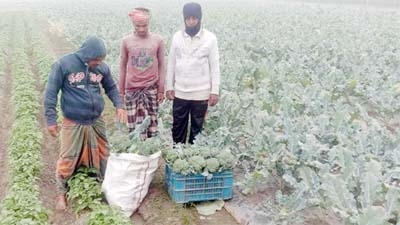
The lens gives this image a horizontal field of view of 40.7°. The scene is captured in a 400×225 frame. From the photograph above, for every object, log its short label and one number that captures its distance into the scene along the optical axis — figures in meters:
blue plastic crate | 5.12
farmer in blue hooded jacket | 5.05
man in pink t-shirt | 5.77
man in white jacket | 5.55
